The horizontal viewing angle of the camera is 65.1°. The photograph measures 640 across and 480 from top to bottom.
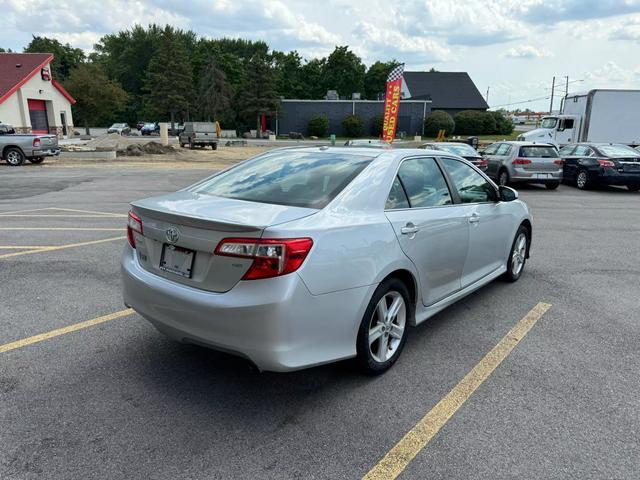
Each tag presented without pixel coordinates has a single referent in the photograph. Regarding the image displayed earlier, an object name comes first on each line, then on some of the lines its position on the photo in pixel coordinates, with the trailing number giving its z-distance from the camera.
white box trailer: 23.41
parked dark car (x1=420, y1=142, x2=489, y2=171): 15.12
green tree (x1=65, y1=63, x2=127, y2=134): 50.62
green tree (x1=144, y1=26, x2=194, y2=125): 61.22
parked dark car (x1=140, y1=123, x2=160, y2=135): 61.09
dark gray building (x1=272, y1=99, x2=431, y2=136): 57.28
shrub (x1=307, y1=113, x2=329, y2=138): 55.41
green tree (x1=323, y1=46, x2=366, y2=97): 78.06
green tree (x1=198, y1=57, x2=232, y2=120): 63.41
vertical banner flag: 31.16
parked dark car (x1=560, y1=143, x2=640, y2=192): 15.59
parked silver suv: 15.52
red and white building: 37.19
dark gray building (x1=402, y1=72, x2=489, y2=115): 64.69
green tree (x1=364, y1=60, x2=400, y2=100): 84.78
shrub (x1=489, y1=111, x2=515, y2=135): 56.14
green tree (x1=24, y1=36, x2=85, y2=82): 80.06
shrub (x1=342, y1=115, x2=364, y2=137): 55.16
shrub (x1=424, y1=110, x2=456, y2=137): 54.78
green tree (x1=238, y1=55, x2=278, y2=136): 57.72
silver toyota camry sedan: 2.83
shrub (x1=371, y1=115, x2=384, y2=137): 55.99
